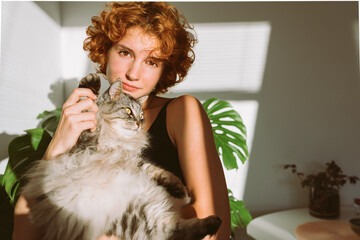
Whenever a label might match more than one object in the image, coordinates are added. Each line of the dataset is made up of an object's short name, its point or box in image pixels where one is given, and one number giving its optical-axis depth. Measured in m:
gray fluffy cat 0.63
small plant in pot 1.88
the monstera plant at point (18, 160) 0.86
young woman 0.75
